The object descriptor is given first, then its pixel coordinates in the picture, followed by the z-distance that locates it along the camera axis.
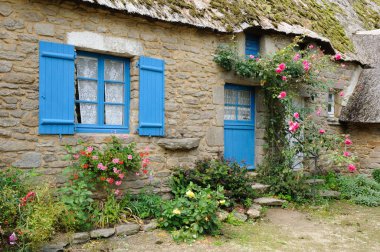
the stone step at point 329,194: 7.25
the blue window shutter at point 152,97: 5.79
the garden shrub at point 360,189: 7.28
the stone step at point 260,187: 6.81
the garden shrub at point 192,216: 4.75
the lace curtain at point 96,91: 5.48
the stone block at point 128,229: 4.81
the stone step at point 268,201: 6.43
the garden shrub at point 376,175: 8.54
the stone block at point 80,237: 4.40
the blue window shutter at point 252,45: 7.46
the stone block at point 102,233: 4.59
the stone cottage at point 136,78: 4.85
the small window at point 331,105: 9.41
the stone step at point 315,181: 7.35
